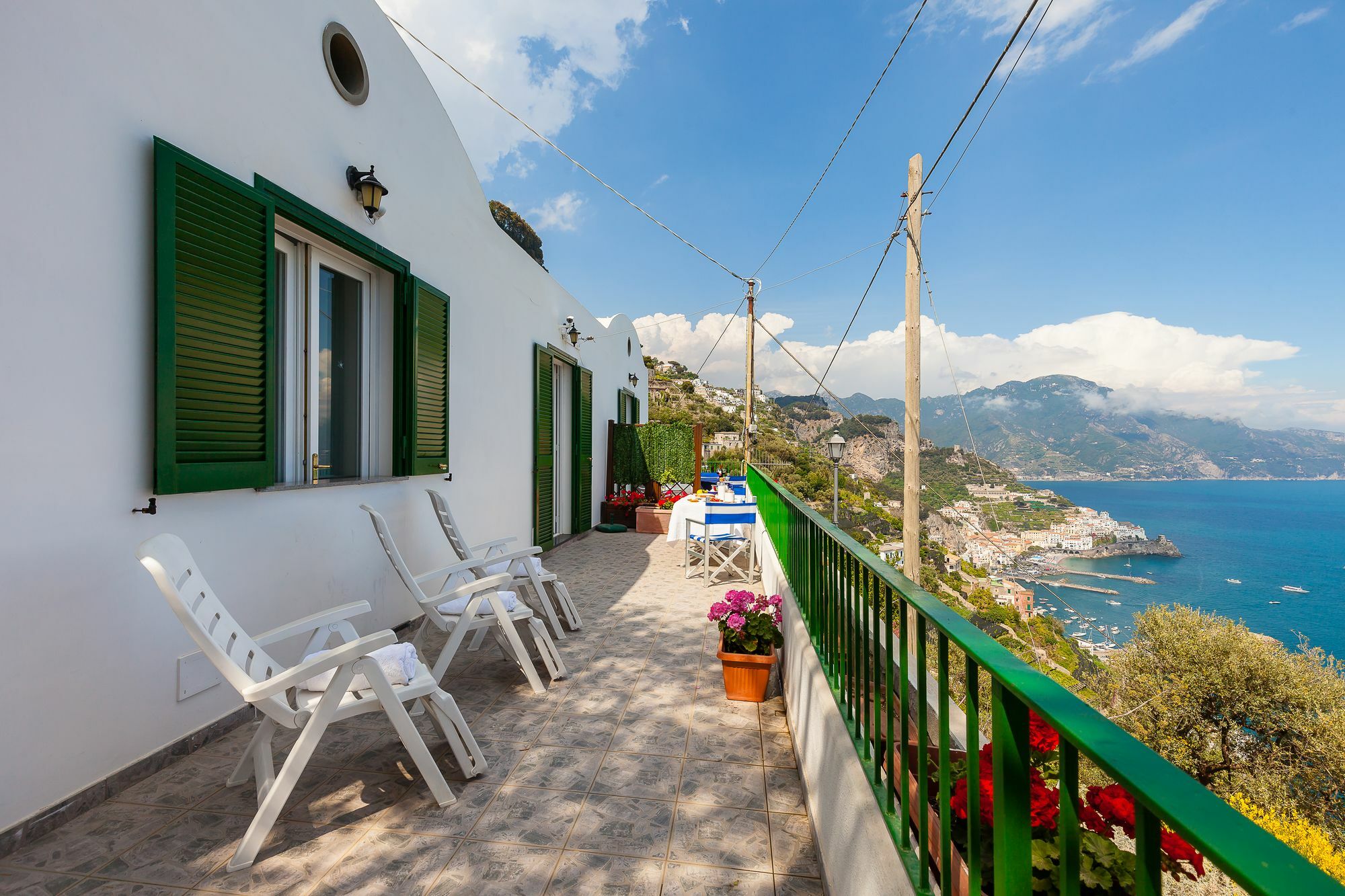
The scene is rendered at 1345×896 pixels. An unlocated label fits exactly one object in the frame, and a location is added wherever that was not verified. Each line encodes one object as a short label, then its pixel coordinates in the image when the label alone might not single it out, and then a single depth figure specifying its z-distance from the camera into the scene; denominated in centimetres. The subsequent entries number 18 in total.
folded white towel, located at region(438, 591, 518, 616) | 316
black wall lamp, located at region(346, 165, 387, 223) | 346
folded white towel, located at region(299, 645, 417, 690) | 215
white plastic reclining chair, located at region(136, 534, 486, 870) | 182
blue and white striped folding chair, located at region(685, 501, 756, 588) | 575
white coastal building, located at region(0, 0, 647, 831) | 191
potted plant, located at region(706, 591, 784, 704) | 304
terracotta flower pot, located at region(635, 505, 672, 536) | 930
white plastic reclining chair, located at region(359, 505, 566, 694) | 293
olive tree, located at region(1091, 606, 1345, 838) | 1134
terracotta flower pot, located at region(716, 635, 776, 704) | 303
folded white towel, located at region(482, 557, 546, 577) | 398
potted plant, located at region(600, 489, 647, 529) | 968
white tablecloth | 624
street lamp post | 1194
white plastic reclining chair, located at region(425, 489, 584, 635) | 385
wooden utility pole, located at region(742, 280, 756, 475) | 1118
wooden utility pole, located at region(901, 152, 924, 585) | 699
